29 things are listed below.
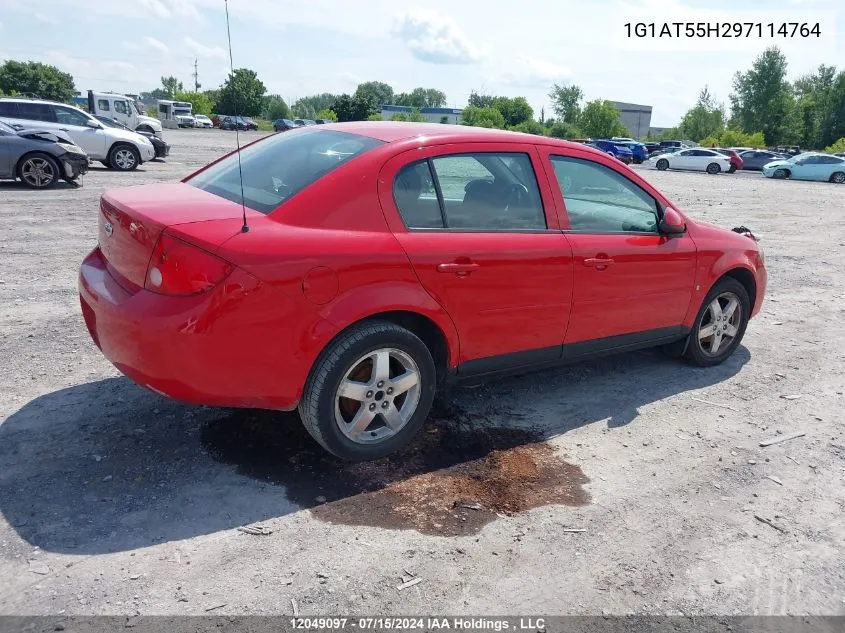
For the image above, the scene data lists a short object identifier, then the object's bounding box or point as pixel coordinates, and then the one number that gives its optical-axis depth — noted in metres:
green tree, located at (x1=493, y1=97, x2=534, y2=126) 94.33
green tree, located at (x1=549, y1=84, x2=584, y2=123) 112.44
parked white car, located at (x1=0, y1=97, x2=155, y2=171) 16.44
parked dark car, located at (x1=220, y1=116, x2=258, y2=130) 61.04
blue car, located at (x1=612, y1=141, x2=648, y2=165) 45.91
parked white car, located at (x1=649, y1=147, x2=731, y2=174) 39.31
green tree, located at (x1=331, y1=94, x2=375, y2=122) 68.81
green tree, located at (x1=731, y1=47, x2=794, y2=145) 72.69
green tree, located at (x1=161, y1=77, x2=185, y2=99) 107.92
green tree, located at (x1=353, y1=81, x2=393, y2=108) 138.71
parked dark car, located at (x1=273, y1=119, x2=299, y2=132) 49.78
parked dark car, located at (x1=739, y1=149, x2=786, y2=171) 42.91
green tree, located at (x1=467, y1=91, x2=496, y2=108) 115.24
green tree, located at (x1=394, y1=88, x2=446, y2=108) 152.25
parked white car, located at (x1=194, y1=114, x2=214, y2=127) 71.69
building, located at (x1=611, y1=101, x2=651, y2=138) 131.38
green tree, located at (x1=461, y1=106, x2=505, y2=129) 68.84
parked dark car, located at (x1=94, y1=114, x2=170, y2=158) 20.70
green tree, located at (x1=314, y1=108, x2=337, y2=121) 57.41
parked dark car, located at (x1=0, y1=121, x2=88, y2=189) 12.80
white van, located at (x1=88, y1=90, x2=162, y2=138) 31.19
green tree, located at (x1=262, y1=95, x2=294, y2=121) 96.97
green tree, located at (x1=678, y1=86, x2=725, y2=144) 89.03
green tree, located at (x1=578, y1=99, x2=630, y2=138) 89.94
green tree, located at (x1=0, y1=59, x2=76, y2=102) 76.06
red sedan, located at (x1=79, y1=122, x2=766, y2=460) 3.14
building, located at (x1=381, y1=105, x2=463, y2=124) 102.11
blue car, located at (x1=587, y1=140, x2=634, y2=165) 44.56
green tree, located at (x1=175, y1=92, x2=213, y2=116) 99.62
